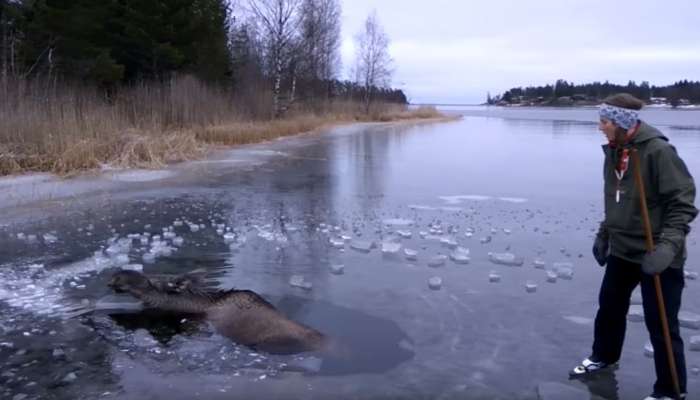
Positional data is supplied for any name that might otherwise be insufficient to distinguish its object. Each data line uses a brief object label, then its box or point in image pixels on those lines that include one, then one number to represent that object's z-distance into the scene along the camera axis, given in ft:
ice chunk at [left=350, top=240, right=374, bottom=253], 24.74
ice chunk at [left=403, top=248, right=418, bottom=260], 23.54
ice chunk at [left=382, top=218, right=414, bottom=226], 29.84
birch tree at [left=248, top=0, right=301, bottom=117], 115.55
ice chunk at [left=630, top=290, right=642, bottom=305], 18.49
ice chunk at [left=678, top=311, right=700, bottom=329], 16.44
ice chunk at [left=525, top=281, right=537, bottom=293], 19.57
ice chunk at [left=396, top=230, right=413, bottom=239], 27.25
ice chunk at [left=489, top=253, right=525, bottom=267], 22.81
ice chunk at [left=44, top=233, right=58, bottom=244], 25.25
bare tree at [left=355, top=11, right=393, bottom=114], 206.49
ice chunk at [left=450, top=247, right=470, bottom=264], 22.99
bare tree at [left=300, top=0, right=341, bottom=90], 132.87
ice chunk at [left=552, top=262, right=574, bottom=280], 21.05
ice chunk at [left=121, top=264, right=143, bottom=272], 21.20
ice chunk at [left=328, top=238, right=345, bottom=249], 25.21
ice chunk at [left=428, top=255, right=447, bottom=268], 22.47
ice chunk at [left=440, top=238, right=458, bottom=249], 25.41
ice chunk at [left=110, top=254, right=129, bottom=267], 21.99
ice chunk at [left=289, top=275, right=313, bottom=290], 19.83
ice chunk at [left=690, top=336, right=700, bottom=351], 14.99
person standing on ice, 11.61
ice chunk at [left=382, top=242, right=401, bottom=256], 24.11
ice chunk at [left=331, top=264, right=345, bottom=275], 21.47
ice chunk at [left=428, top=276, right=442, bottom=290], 19.85
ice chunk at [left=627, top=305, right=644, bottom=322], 16.99
